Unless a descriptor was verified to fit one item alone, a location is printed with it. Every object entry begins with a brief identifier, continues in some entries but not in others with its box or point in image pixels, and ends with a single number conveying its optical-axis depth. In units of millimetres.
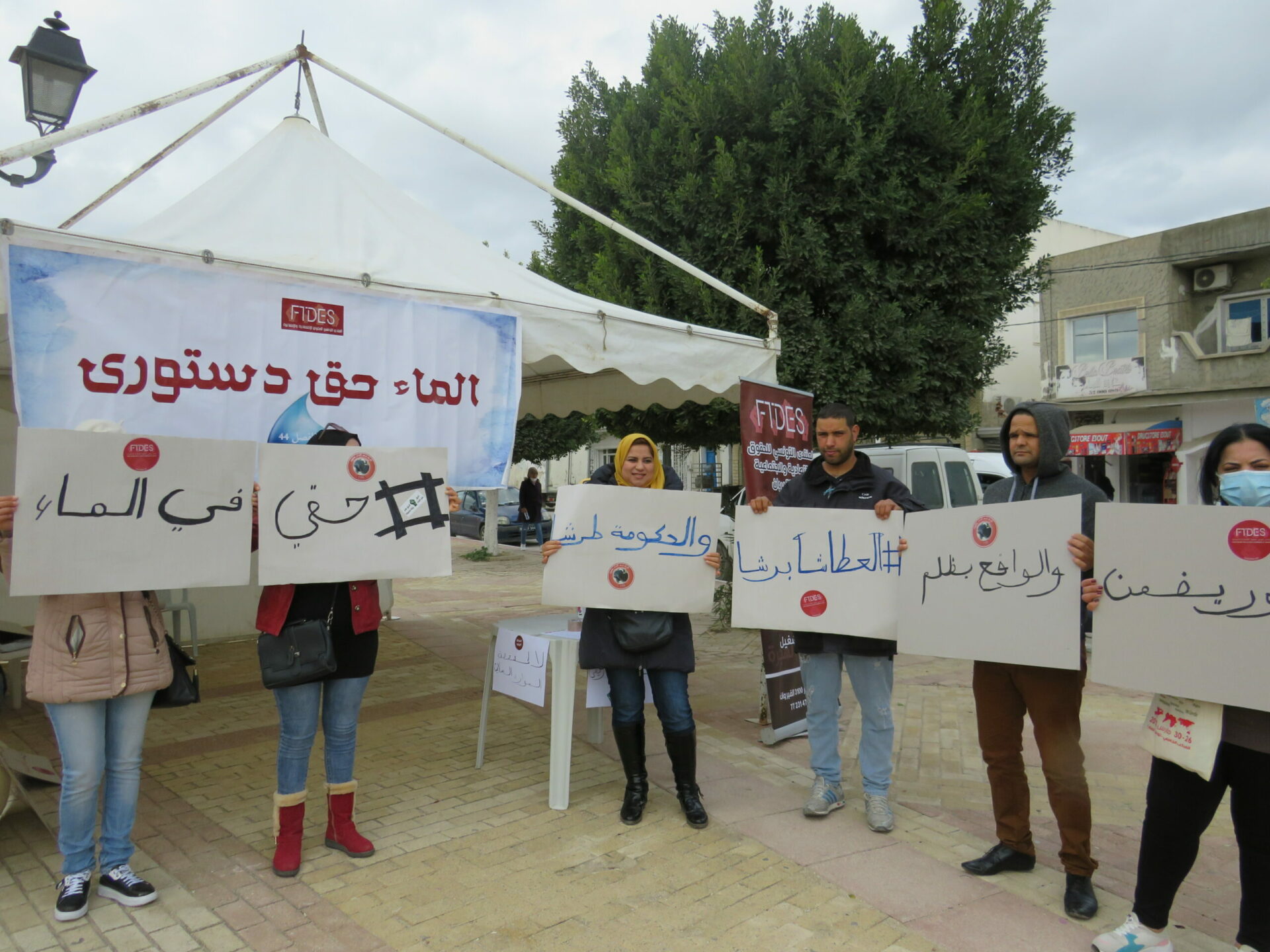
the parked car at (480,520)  22266
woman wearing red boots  3348
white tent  4164
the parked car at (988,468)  16312
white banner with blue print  3357
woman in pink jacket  2924
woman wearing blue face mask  2523
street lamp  5102
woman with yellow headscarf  3871
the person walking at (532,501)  21203
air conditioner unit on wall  20156
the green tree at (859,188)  8445
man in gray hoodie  3098
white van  11469
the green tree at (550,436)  18516
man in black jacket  3857
